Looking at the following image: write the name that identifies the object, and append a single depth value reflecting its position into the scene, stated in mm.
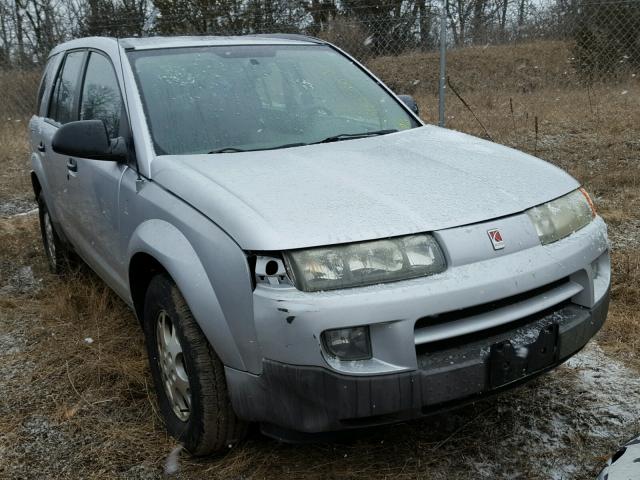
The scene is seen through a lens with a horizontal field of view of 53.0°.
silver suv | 1978
